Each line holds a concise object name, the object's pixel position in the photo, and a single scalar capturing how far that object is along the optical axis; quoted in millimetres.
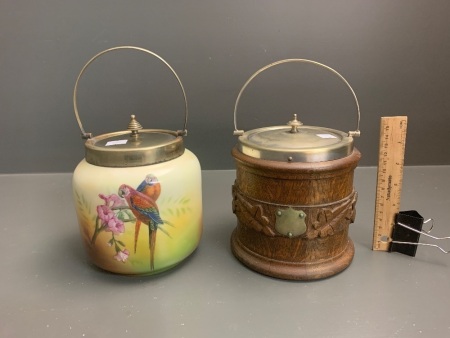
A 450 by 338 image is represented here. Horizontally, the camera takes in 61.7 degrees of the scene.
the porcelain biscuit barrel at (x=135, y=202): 375
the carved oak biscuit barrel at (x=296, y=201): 382
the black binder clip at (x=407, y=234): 439
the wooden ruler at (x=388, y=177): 436
